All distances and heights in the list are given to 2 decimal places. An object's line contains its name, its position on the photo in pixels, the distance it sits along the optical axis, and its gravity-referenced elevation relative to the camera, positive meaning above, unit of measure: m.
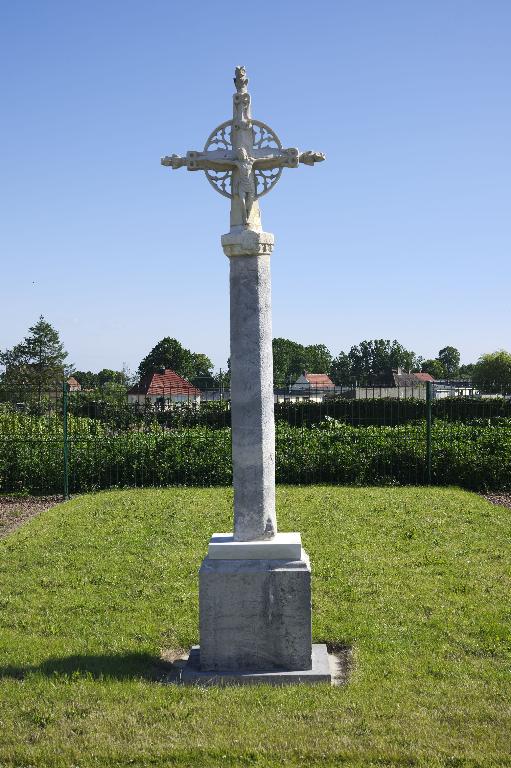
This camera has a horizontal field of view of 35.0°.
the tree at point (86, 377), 82.68 +1.81
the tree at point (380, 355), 98.56 +4.66
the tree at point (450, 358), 126.06 +5.39
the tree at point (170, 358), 68.81 +3.10
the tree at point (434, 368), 111.17 +3.38
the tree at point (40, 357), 50.25 +2.63
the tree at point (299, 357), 96.70 +4.67
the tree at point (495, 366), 69.36 +2.29
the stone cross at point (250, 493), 5.45 -0.69
